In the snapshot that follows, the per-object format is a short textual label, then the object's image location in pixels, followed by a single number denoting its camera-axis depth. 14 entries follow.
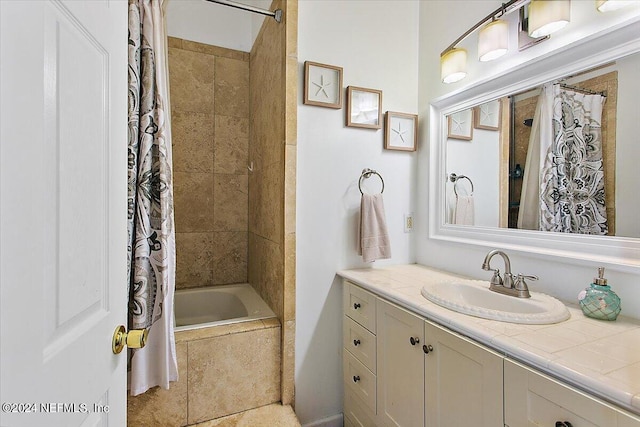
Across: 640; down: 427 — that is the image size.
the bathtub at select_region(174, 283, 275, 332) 2.31
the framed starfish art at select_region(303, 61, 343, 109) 1.71
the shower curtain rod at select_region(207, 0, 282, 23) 1.60
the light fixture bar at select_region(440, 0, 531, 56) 1.35
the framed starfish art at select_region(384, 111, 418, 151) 1.93
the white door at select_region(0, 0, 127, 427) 0.40
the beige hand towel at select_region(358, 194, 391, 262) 1.77
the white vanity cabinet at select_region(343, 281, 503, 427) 0.95
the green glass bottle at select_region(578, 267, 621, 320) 1.01
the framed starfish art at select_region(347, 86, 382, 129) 1.82
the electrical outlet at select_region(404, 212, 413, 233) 2.04
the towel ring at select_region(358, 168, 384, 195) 1.87
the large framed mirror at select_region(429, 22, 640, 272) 1.10
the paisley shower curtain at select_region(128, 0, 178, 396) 1.27
